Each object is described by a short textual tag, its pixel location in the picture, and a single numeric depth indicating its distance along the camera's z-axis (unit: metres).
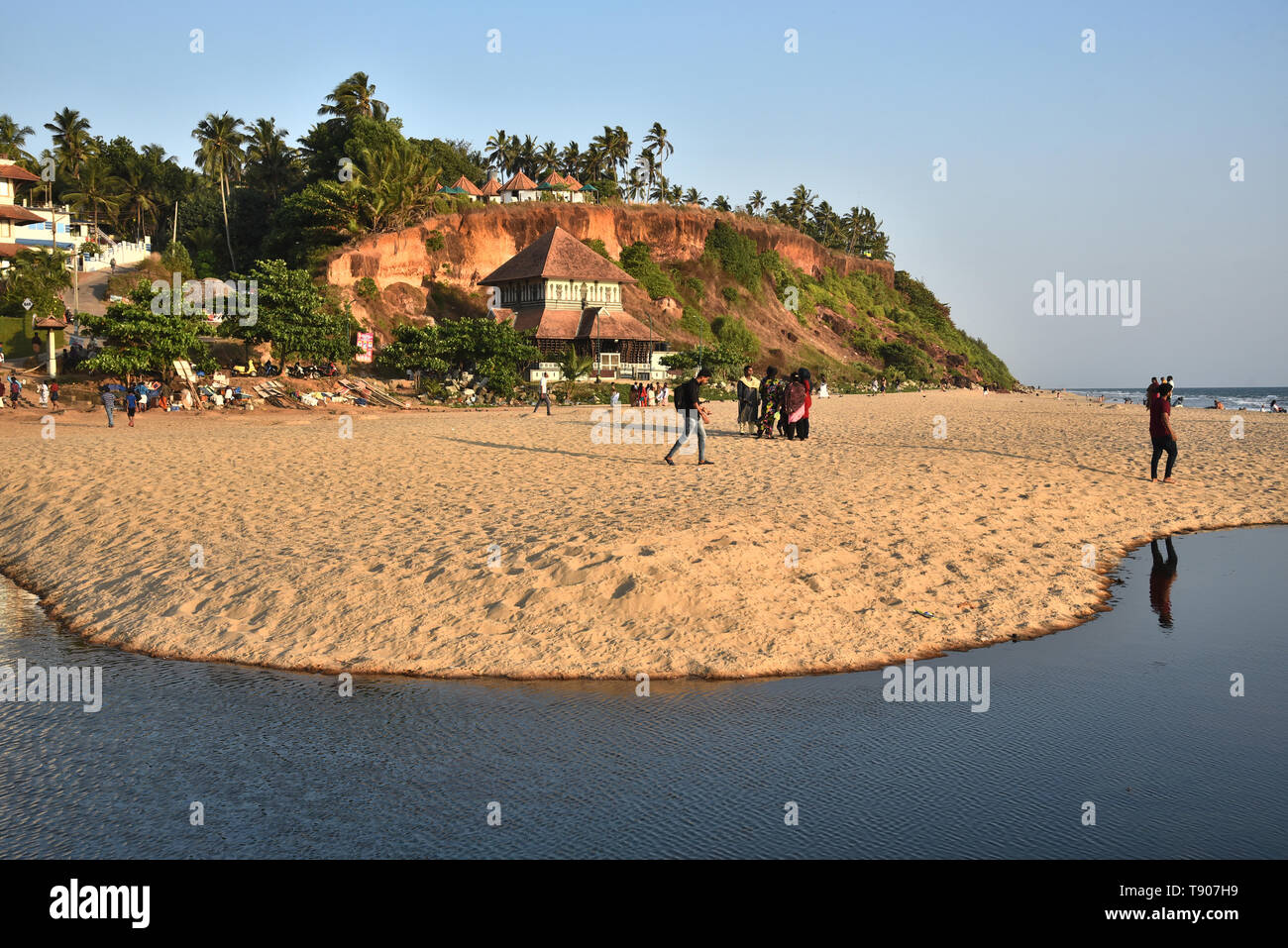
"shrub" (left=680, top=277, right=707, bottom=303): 70.50
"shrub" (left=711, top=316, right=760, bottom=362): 67.12
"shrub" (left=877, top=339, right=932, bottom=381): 77.38
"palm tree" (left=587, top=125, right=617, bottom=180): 86.00
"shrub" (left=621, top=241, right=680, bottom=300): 67.69
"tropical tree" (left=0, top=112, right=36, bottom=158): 71.69
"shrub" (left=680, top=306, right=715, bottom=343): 67.12
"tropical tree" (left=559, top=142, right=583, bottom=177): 88.31
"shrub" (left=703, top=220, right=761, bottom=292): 73.88
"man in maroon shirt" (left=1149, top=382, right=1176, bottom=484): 15.84
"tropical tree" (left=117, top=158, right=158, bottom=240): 74.44
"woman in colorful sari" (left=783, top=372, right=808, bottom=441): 20.78
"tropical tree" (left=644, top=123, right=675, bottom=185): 84.69
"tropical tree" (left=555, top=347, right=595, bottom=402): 44.00
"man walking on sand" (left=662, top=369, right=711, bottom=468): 15.54
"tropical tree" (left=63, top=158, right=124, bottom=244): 69.06
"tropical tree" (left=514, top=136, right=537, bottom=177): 87.44
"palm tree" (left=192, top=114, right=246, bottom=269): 67.38
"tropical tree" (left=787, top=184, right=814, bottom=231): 105.44
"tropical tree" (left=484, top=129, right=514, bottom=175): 87.25
